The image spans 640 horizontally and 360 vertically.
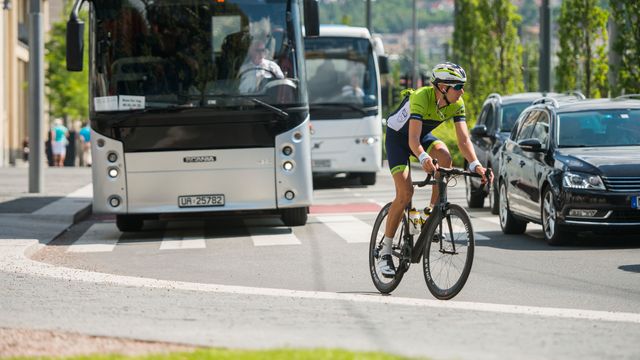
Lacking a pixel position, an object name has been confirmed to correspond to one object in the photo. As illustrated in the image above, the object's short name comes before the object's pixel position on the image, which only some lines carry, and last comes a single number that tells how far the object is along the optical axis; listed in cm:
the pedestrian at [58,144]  4647
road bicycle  963
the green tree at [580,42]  3180
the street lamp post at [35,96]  2428
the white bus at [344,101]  2728
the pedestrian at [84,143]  4769
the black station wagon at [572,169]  1398
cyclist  985
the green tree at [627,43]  2617
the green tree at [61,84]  6134
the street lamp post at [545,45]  2843
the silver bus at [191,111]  1627
